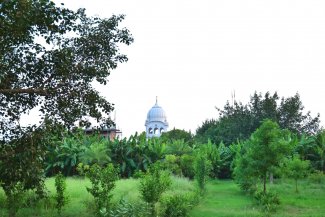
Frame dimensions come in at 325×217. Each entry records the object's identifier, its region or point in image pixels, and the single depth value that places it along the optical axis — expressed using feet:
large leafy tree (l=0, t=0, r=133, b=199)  30.12
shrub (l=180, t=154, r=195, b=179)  87.29
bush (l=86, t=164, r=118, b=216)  37.52
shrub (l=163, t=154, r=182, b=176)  82.43
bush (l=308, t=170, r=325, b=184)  78.96
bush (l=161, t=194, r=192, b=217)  38.34
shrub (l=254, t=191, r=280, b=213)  43.67
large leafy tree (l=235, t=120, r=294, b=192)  53.47
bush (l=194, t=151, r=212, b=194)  59.93
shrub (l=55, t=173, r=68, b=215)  39.58
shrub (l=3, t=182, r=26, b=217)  38.24
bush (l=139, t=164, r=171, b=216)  38.45
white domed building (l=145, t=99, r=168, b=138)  231.09
